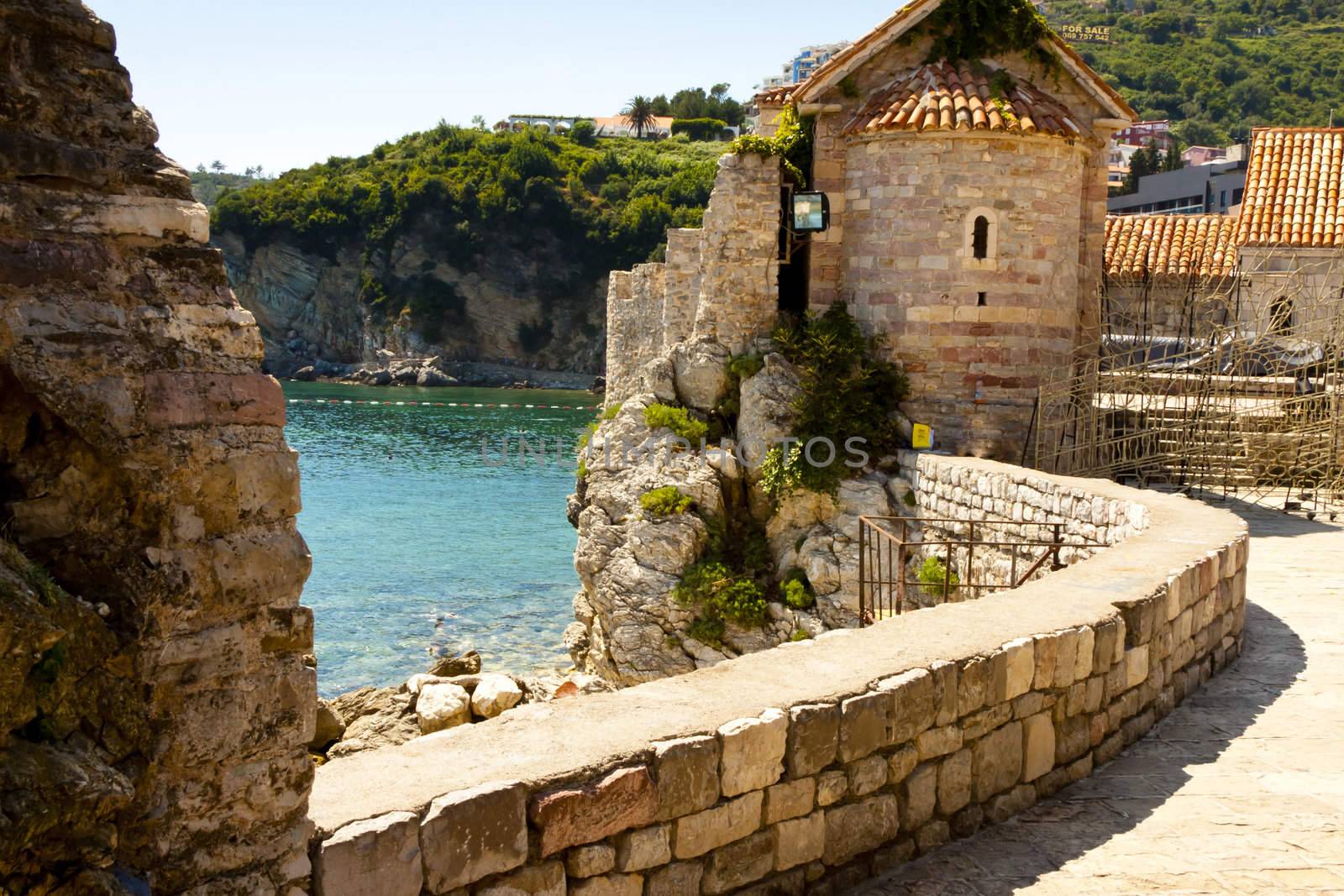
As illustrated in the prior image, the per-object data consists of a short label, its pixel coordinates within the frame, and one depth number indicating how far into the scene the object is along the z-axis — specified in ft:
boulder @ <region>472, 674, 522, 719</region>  39.52
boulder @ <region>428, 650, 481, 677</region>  49.93
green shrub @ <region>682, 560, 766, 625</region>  48.24
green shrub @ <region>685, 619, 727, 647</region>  48.85
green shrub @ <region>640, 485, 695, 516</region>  50.65
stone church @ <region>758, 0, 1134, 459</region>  49.93
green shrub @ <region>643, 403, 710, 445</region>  52.21
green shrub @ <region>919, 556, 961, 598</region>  40.34
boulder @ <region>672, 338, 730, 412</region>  53.36
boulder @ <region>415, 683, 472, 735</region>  39.56
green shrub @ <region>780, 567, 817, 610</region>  47.11
